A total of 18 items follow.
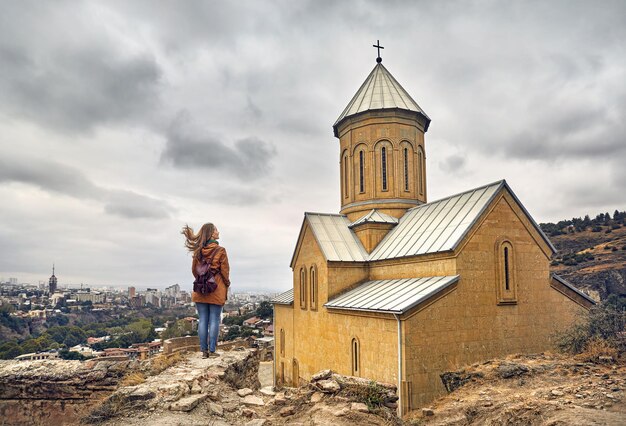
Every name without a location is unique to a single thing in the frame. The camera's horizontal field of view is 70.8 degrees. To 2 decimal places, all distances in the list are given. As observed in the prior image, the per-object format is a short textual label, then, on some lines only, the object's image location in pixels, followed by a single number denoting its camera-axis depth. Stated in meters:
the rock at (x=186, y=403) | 5.74
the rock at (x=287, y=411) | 5.99
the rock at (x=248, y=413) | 5.96
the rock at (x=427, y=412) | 8.52
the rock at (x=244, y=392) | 6.75
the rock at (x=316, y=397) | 6.19
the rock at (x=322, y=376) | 6.57
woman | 7.82
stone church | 11.59
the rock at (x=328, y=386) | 6.28
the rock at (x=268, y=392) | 7.09
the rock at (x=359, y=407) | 5.83
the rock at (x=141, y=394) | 5.80
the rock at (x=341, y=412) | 5.71
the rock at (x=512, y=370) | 9.30
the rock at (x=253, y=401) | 6.37
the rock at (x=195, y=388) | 6.27
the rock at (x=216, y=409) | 5.87
